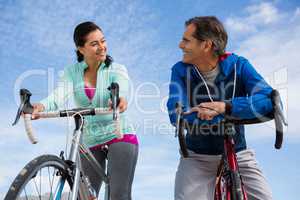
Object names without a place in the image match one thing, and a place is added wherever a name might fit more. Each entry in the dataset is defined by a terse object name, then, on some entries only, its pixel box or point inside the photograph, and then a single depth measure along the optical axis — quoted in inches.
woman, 178.1
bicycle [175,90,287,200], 118.3
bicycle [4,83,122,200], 128.6
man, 143.7
